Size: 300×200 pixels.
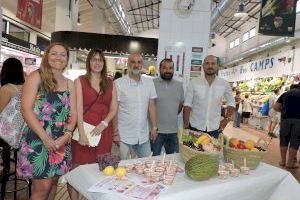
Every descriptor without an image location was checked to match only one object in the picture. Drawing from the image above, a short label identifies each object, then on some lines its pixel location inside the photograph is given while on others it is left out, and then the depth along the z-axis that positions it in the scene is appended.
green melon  1.24
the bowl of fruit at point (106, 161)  1.28
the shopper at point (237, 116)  9.33
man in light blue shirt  2.04
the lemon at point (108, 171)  1.23
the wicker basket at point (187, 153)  1.36
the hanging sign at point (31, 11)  3.86
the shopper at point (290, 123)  4.00
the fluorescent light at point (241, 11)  6.97
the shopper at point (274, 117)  6.76
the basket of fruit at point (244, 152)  1.49
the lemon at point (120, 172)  1.21
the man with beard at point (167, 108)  2.36
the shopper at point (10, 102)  2.00
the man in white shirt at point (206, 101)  2.33
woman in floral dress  1.48
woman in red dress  1.76
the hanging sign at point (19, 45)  6.56
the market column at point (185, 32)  3.23
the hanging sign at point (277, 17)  4.95
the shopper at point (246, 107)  9.33
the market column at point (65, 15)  6.29
